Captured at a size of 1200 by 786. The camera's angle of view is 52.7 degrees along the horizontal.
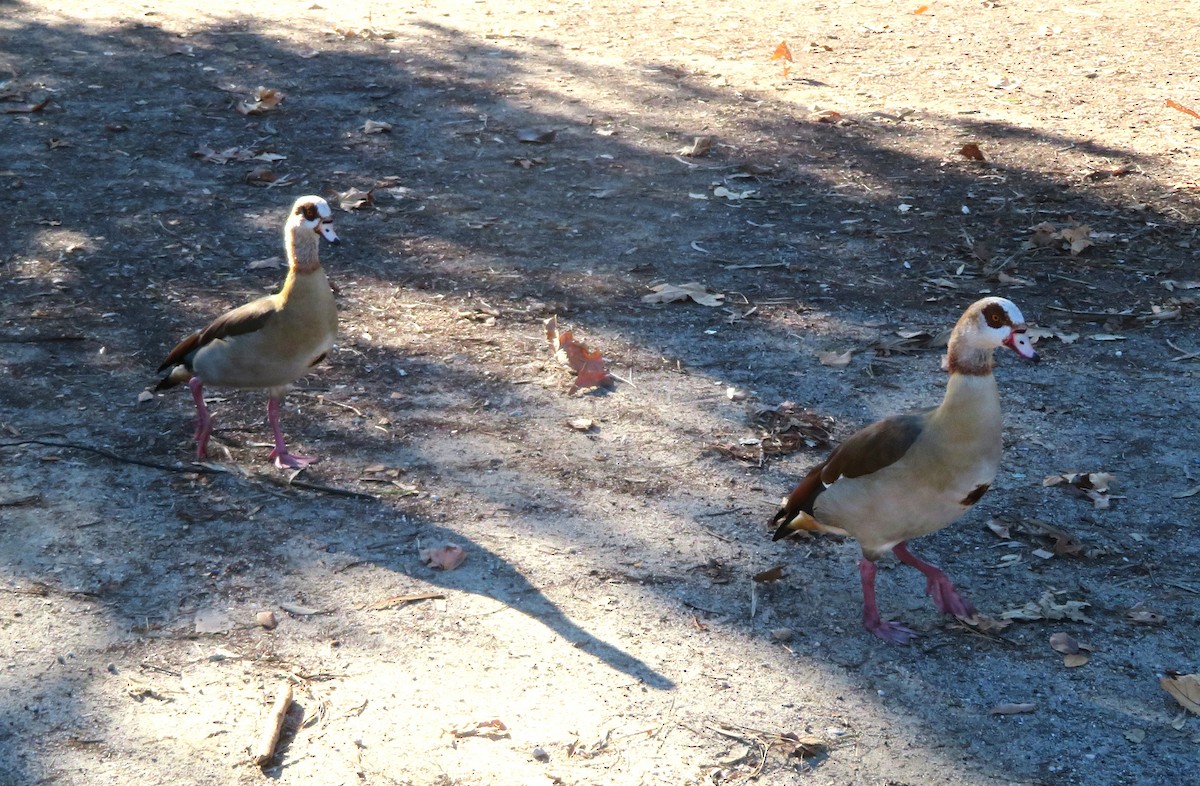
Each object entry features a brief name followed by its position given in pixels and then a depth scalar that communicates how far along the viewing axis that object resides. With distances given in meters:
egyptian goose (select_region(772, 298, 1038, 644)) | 4.14
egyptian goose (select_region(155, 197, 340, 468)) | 5.21
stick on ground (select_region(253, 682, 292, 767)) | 3.75
